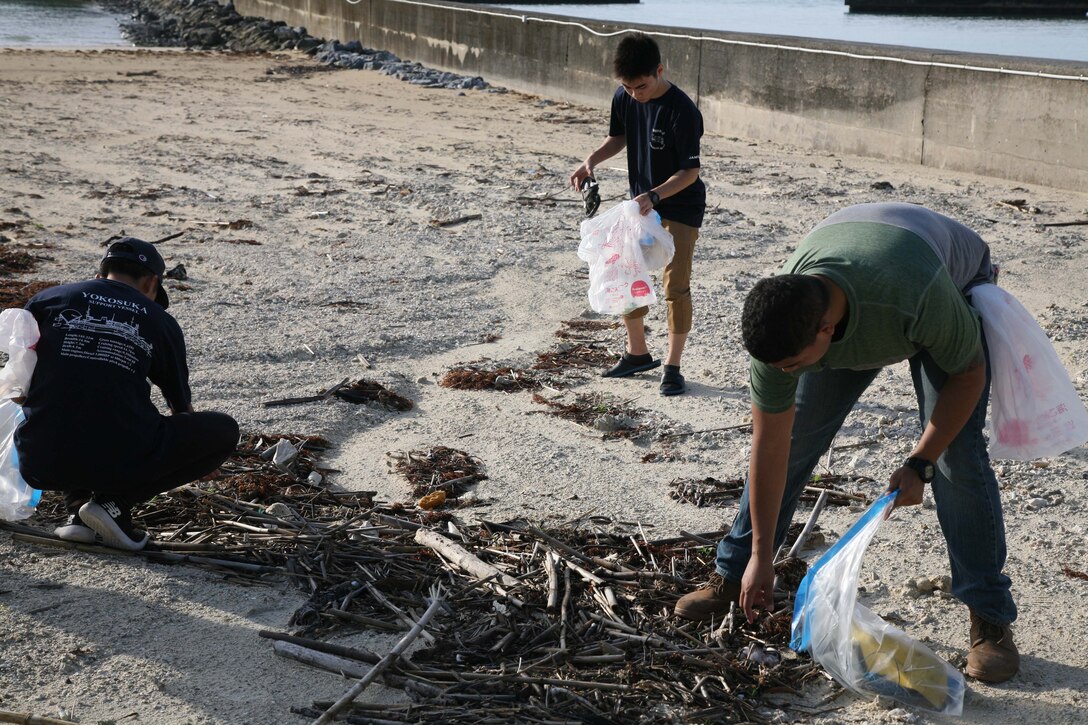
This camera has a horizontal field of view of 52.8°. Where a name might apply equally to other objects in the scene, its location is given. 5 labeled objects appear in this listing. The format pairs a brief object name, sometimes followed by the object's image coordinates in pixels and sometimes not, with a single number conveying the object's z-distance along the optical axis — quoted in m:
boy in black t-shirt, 5.54
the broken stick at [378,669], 3.14
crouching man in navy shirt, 3.86
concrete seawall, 10.46
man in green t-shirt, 2.81
